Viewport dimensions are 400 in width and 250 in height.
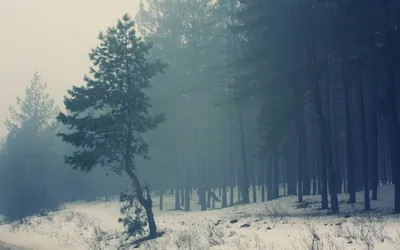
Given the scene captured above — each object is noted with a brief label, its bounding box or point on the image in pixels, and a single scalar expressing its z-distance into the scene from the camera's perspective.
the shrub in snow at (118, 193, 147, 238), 23.11
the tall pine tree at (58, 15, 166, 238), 24.06
